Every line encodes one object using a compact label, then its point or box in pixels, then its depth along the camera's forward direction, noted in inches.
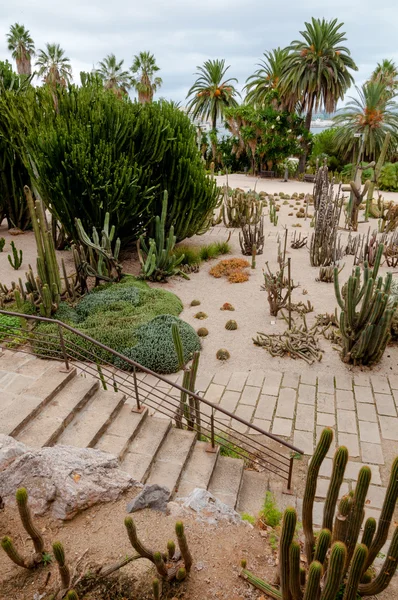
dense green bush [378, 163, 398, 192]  967.6
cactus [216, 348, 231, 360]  313.0
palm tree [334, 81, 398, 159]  1010.7
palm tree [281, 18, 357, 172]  1084.5
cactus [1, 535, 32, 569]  107.9
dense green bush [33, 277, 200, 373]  299.7
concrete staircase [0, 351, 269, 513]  185.6
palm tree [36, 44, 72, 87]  1457.9
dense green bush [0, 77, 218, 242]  399.9
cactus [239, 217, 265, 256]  519.5
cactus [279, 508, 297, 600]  100.4
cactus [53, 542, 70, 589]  102.7
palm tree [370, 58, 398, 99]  1318.0
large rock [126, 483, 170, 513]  151.6
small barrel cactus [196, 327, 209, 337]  345.7
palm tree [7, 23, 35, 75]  1433.7
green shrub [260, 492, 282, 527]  164.9
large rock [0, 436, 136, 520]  149.3
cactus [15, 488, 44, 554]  106.7
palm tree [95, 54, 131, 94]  1605.6
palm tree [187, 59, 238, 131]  1363.2
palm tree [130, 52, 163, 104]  1657.2
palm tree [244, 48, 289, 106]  1222.2
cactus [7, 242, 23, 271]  457.6
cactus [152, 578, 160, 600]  109.7
